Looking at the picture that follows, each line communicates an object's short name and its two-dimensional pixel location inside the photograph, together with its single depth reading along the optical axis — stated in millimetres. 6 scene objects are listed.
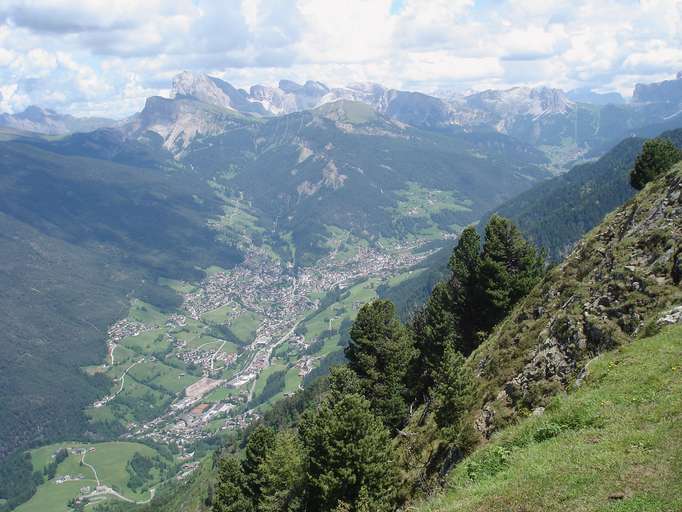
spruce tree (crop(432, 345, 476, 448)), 37688
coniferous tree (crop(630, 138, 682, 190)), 65312
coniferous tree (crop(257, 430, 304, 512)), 54969
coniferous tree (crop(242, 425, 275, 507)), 62812
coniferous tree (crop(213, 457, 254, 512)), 60725
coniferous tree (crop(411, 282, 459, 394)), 64500
